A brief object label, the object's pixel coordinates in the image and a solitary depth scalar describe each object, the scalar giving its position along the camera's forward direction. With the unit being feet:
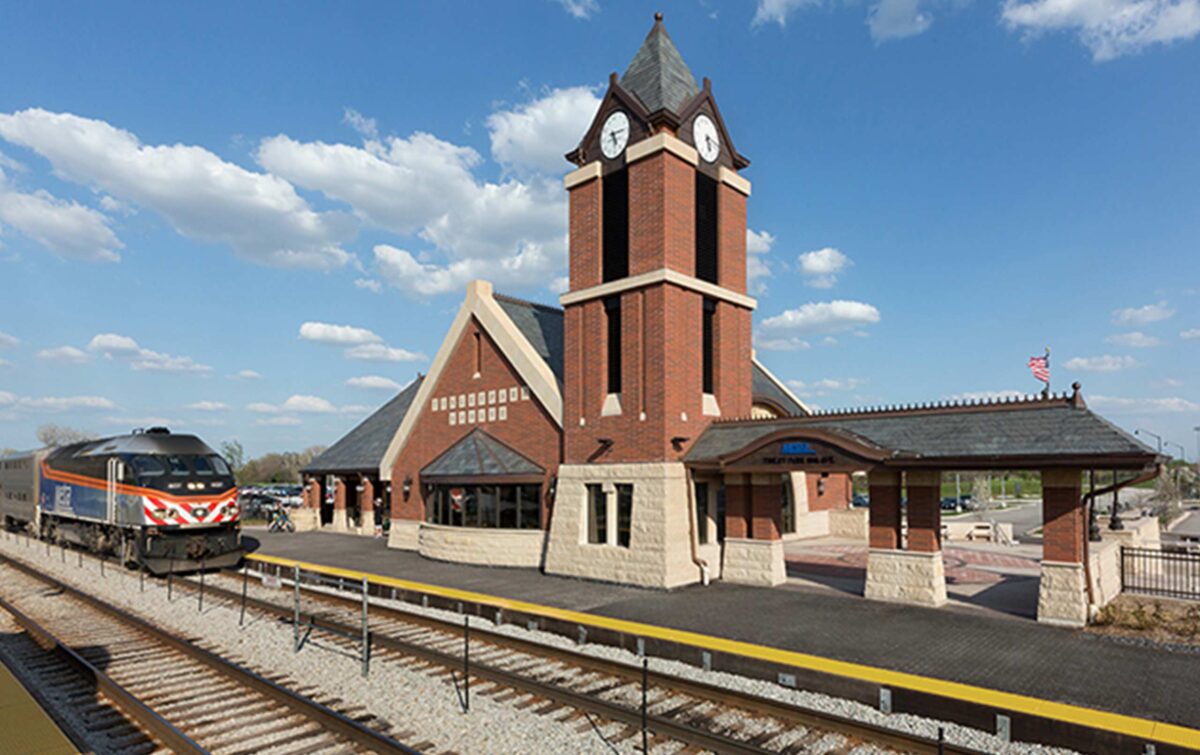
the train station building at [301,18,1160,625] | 54.13
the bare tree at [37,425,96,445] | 374.10
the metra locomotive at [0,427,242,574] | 70.23
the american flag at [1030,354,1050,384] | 77.82
